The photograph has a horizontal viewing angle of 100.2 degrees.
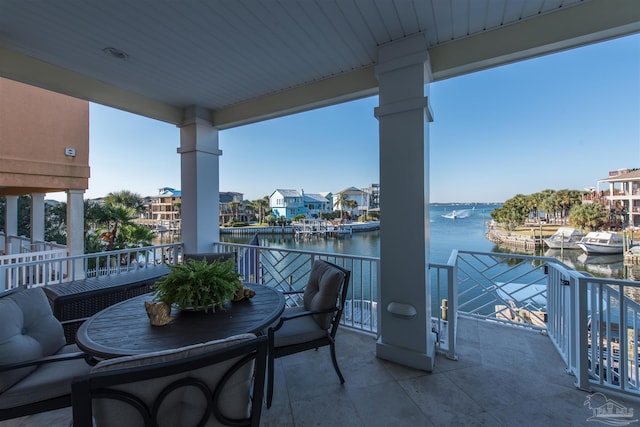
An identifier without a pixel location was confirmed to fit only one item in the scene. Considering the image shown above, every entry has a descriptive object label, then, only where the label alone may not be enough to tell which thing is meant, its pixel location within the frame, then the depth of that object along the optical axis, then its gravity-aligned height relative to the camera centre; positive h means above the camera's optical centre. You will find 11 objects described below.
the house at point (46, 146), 5.09 +1.41
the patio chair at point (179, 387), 0.75 -0.55
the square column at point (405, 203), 2.24 +0.10
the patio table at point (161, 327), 1.34 -0.66
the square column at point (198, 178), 3.96 +0.55
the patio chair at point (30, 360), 1.26 -0.75
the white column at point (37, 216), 6.61 -0.03
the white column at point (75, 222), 5.80 -0.16
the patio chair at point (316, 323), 1.85 -0.85
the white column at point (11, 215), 7.48 -0.01
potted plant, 1.69 -0.47
